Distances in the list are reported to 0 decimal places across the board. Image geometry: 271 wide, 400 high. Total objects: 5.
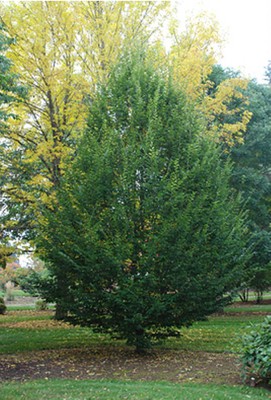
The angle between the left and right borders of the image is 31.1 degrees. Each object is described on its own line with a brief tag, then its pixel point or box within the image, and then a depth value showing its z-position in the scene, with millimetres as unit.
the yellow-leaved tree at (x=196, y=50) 13336
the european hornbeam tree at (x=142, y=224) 8508
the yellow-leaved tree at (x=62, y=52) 13055
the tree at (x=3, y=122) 9336
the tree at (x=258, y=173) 19844
